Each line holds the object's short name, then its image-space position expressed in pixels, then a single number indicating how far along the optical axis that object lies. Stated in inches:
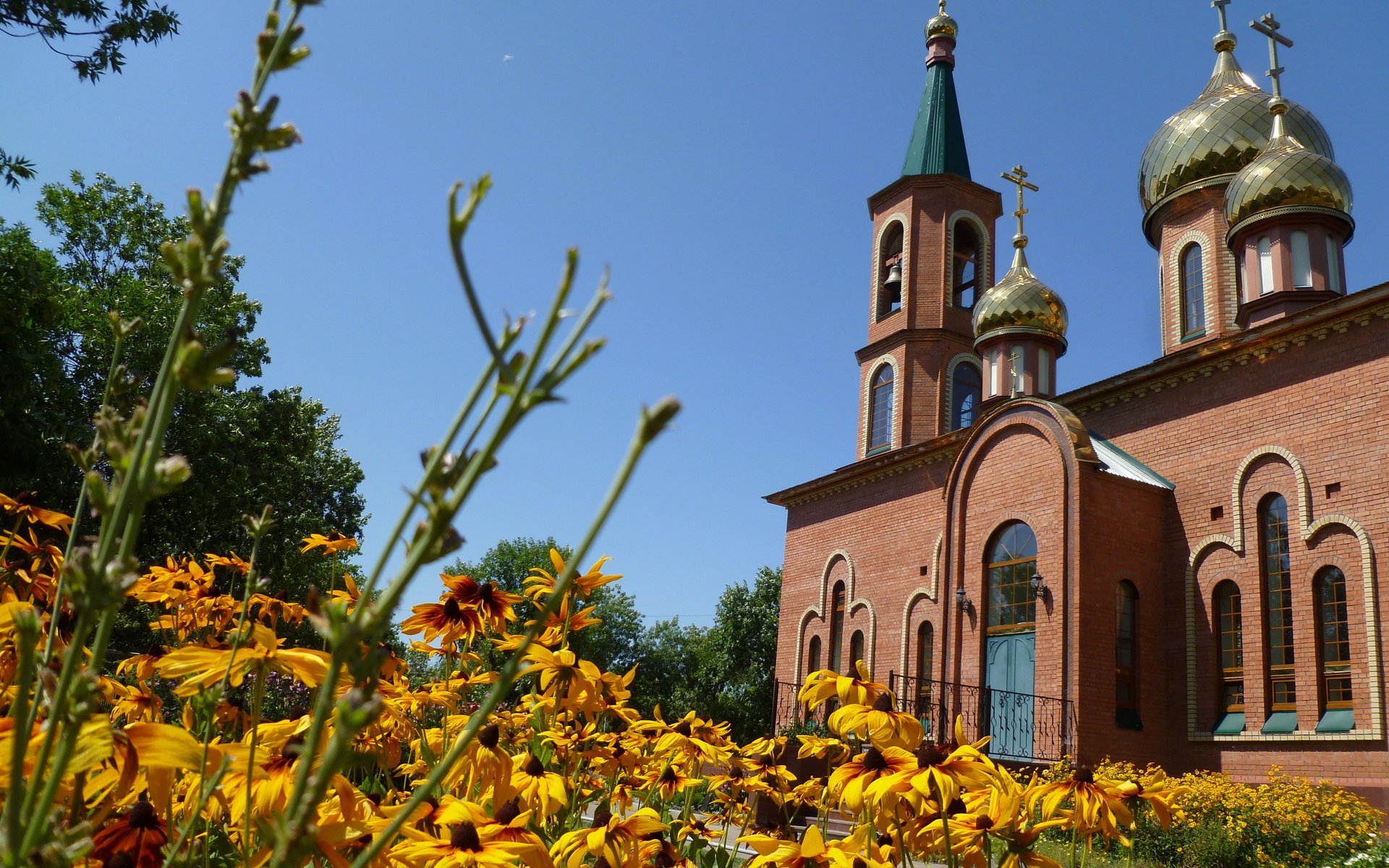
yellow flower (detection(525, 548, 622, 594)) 102.7
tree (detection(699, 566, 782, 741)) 1408.7
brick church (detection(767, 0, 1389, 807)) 524.1
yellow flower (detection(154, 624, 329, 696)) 44.1
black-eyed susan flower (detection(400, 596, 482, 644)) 99.7
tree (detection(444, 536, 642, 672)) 1740.9
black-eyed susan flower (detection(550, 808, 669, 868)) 73.8
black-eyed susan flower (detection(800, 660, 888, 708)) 118.3
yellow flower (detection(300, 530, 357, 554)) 120.4
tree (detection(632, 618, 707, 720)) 1581.0
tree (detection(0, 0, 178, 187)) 319.9
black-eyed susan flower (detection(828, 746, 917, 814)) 83.7
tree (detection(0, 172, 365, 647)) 477.4
